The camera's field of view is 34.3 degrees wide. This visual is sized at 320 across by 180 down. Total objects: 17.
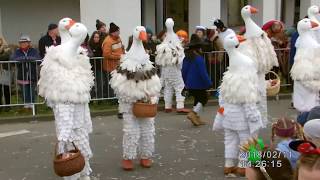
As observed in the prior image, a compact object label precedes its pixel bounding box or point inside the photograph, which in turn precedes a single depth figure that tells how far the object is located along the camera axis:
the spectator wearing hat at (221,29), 12.30
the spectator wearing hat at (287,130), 5.19
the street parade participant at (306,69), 7.98
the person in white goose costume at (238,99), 6.64
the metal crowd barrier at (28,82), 10.79
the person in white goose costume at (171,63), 10.70
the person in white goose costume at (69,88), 6.11
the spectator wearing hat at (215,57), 12.20
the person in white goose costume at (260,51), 8.50
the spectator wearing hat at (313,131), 3.80
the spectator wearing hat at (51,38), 10.77
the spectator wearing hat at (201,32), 12.08
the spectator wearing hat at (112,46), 10.88
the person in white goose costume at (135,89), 7.03
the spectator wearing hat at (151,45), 11.88
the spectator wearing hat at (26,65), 10.68
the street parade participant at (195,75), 9.34
